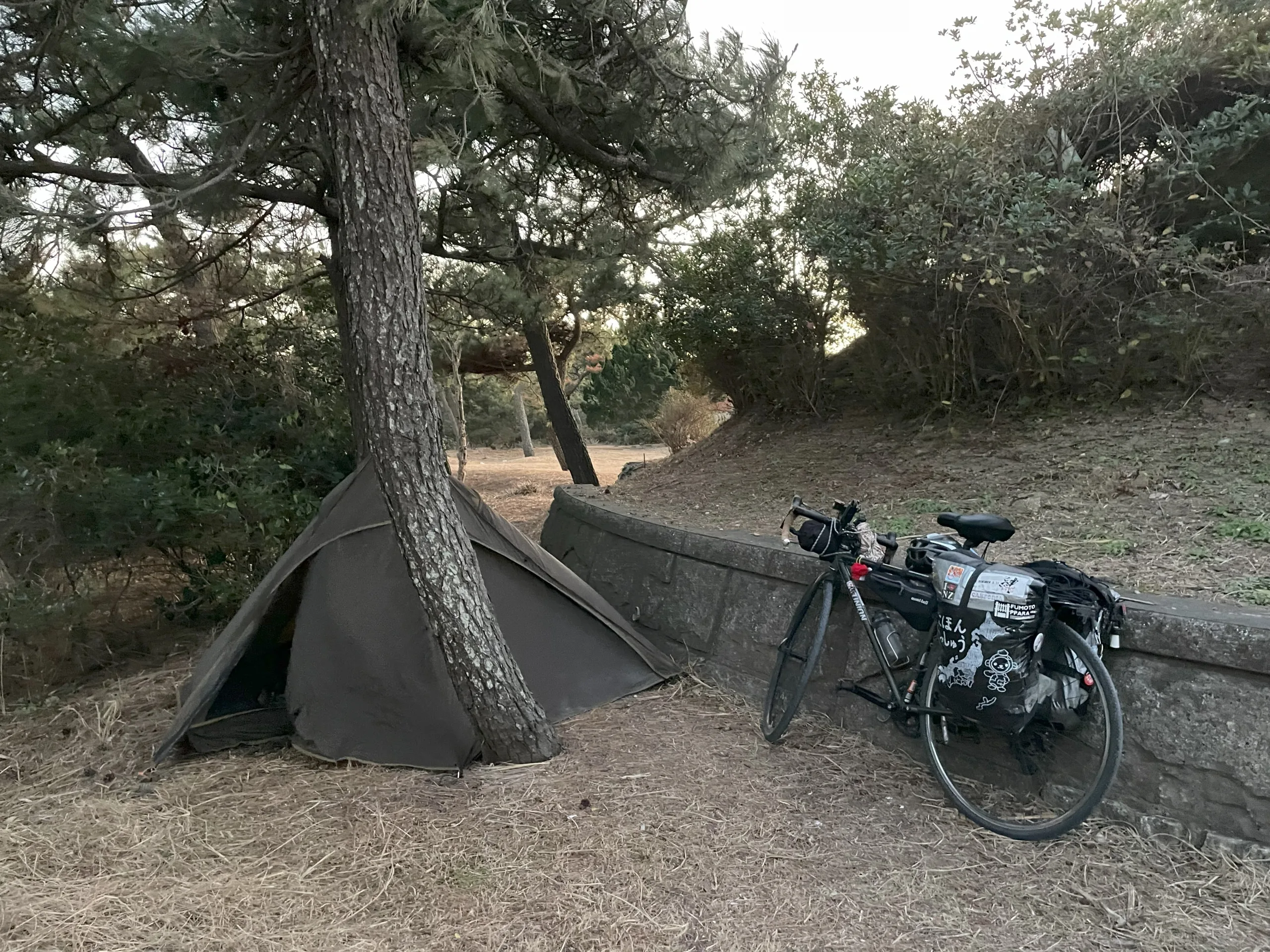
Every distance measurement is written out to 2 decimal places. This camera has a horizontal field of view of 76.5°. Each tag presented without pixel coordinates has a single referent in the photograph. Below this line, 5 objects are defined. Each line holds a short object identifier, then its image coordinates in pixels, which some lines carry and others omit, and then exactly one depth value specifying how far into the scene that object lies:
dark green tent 3.69
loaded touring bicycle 2.69
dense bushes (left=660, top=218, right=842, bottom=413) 6.84
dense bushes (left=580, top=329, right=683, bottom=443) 10.29
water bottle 3.29
